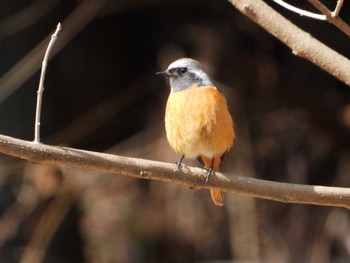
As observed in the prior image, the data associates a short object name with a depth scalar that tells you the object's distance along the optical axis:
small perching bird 7.08
